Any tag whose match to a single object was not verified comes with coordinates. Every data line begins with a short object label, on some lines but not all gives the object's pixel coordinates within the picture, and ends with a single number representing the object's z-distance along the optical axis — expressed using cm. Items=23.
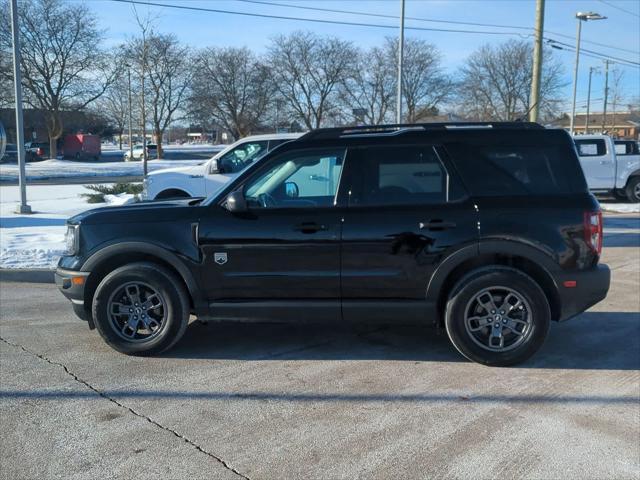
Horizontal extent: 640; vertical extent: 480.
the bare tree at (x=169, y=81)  4299
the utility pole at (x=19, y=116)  1490
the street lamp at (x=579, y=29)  2938
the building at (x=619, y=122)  7469
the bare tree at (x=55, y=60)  4666
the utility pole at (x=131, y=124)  3381
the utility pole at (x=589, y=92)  5991
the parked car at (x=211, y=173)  1085
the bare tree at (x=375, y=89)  4753
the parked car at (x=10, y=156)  5773
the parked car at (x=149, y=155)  6032
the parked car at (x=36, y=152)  6038
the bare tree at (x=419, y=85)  4922
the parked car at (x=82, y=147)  6228
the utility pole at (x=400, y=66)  2225
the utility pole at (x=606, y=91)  6219
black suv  511
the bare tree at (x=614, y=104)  6621
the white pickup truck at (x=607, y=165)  1931
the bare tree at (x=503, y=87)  5028
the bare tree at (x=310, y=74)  4972
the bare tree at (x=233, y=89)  5275
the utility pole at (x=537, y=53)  1495
